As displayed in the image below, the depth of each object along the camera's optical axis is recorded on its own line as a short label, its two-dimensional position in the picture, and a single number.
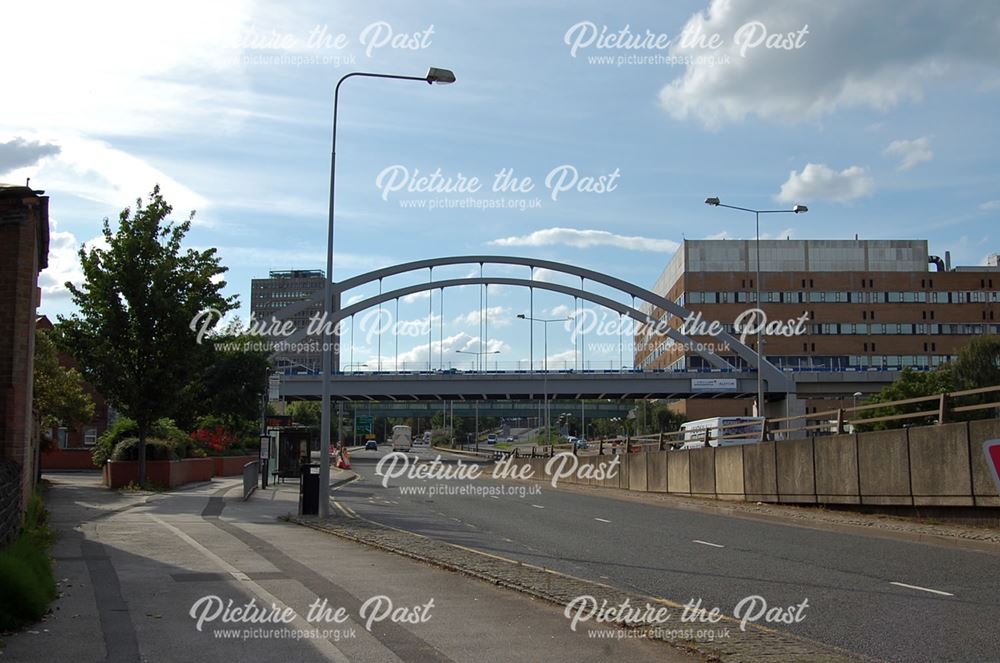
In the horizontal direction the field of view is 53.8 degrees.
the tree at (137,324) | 31.03
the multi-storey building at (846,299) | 105.88
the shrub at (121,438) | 34.88
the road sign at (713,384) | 80.12
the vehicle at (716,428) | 27.80
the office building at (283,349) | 79.44
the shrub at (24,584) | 8.95
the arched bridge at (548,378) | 80.88
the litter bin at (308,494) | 22.39
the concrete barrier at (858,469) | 17.11
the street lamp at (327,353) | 20.83
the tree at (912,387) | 56.52
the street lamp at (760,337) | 40.00
